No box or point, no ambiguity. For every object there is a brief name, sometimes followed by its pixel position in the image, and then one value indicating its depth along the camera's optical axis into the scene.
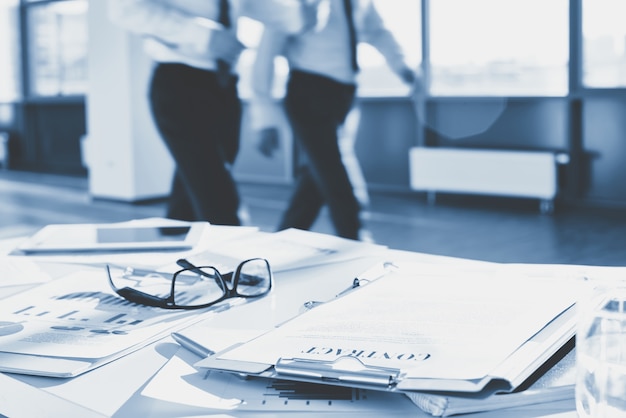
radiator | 5.55
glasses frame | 0.92
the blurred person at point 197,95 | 2.26
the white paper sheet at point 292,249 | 1.20
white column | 6.06
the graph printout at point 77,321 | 0.79
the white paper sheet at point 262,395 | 0.64
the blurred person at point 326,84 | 2.81
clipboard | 0.60
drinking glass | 0.56
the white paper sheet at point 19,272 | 1.10
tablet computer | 1.30
